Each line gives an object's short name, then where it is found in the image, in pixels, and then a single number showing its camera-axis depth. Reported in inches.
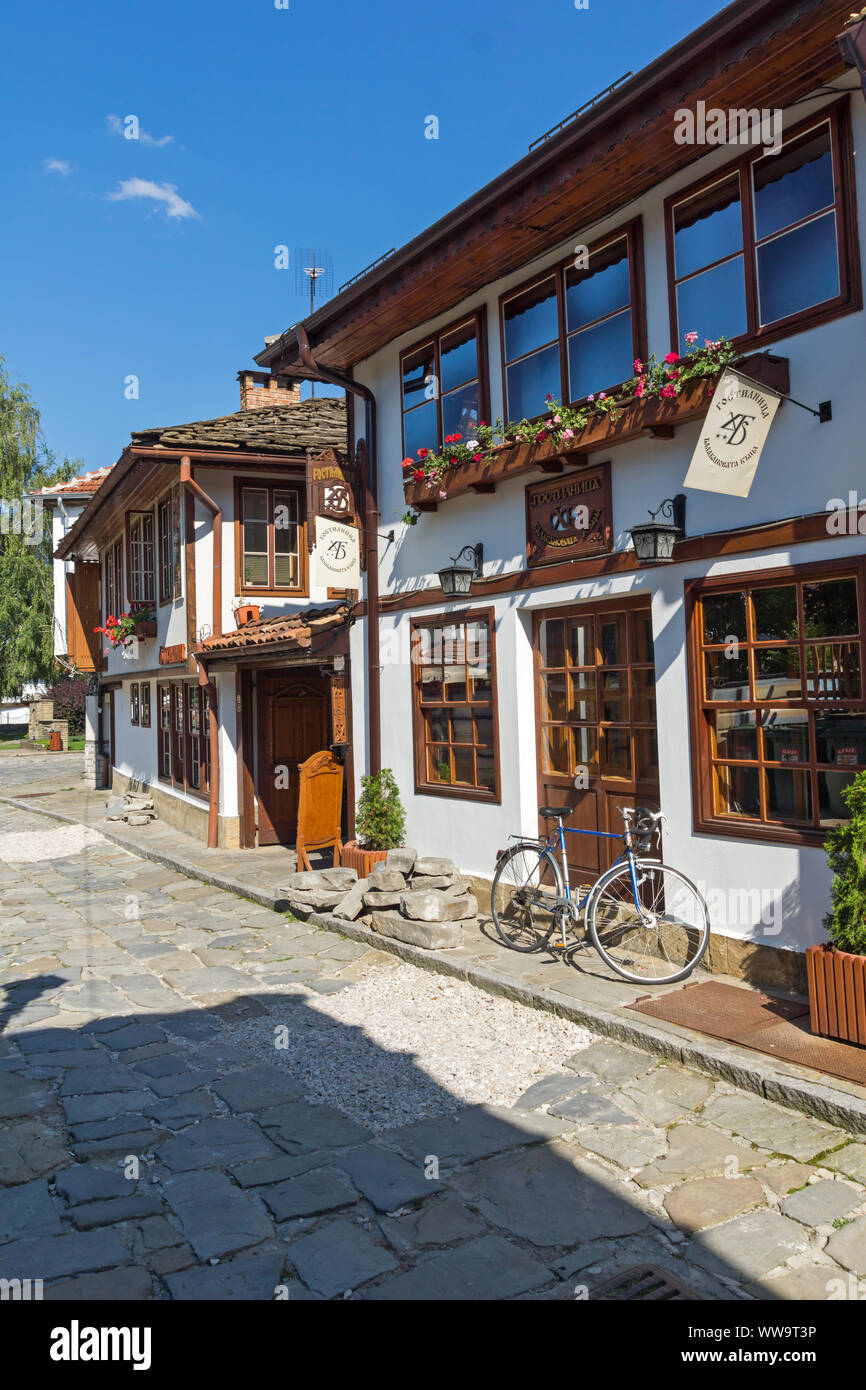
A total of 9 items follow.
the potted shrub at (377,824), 381.7
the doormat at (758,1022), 191.6
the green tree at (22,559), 1343.5
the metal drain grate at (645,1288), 128.1
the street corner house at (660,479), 223.1
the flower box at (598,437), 229.0
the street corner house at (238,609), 513.3
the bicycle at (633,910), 254.5
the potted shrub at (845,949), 191.6
